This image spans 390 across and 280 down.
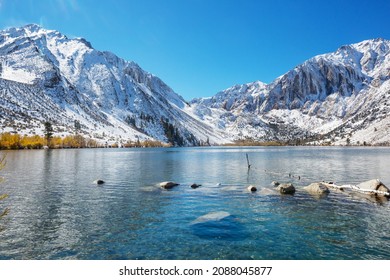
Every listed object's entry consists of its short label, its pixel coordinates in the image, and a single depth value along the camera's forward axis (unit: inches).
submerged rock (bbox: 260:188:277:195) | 2069.8
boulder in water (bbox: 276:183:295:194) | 2068.7
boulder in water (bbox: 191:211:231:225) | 1352.1
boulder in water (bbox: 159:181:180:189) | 2311.3
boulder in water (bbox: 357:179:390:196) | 1980.1
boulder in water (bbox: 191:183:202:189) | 2346.3
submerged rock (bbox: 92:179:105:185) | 2517.3
